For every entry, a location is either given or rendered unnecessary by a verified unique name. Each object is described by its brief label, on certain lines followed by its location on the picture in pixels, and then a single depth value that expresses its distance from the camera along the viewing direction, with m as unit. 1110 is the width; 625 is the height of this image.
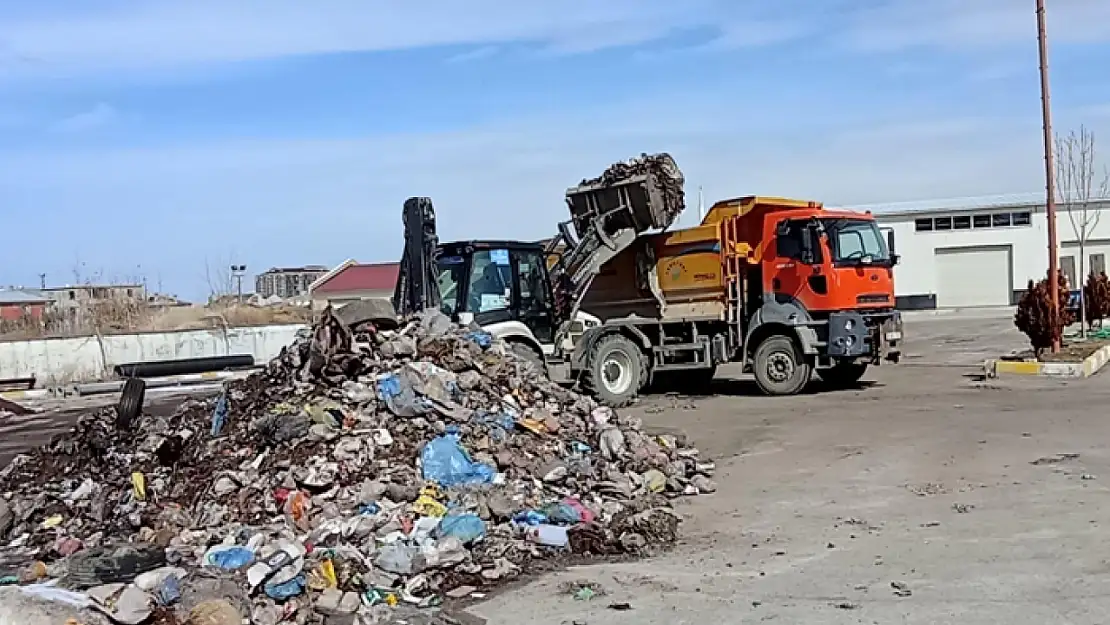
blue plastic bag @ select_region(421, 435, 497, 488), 9.75
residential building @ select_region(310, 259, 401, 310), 61.69
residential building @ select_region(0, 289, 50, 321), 52.42
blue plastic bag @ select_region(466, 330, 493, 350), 13.13
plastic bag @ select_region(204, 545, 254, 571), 7.75
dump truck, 17.95
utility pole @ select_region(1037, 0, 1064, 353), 21.95
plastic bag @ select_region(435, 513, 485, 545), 8.56
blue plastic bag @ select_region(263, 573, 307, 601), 7.38
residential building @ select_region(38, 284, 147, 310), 46.75
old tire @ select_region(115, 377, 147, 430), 13.62
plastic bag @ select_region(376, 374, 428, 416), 10.66
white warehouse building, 51.34
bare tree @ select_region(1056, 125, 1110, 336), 30.99
